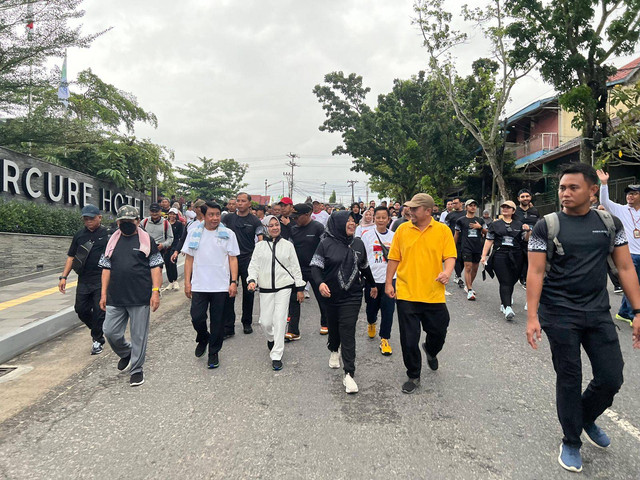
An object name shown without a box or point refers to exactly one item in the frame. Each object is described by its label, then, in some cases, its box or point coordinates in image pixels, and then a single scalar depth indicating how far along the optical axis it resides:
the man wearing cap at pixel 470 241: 7.57
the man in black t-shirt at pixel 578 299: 2.57
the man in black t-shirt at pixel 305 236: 5.62
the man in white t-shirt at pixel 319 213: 9.35
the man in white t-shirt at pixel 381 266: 4.81
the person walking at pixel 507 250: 6.13
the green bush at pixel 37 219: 10.23
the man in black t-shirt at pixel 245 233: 5.87
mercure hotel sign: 11.10
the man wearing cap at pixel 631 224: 5.75
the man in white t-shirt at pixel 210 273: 4.58
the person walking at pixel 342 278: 3.95
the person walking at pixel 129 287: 4.11
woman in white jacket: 4.47
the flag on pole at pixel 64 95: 14.42
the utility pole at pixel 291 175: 71.19
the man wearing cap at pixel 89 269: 4.92
